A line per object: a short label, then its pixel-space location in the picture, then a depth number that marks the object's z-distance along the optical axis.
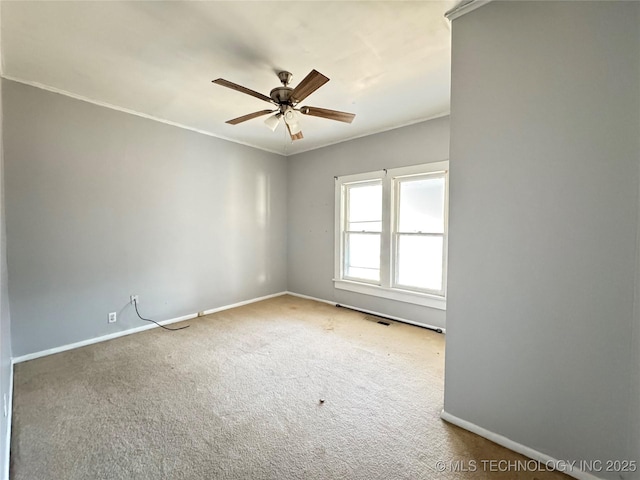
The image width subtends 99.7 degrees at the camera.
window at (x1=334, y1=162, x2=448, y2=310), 3.53
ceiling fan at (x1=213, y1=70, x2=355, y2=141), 2.10
